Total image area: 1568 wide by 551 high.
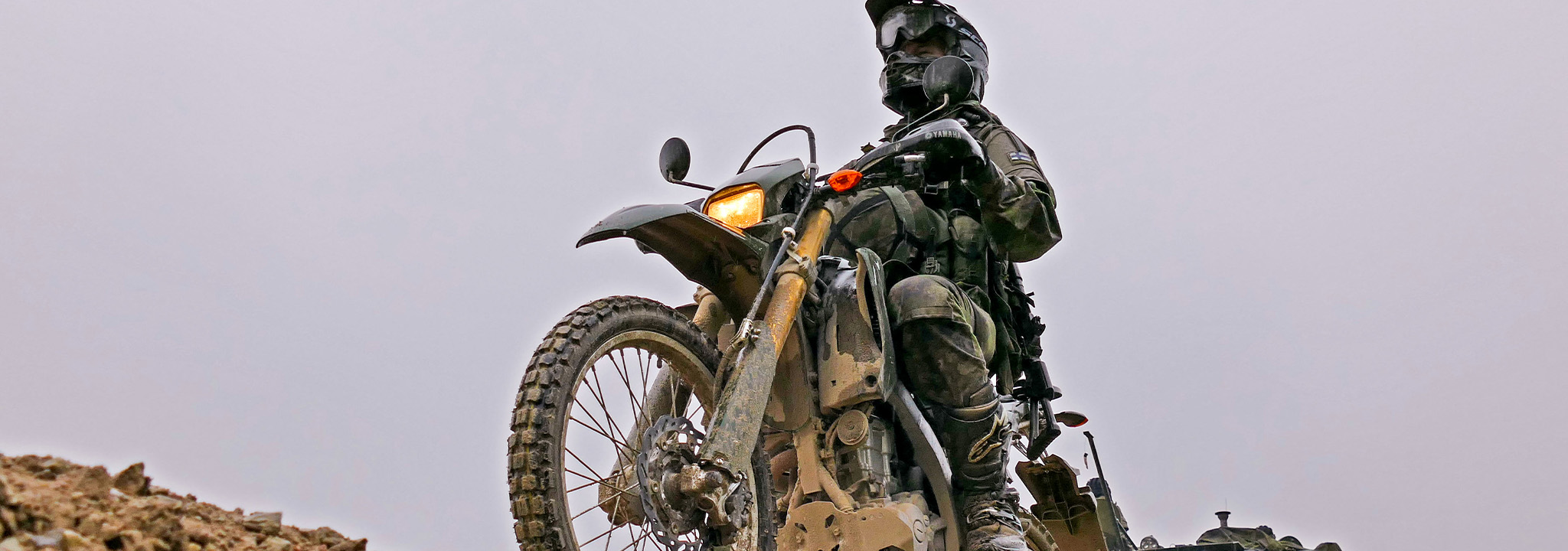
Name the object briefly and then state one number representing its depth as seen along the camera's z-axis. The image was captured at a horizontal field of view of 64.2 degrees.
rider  3.17
